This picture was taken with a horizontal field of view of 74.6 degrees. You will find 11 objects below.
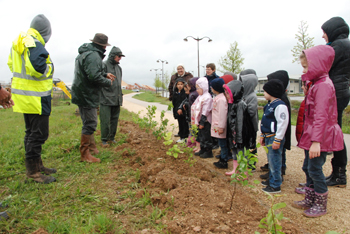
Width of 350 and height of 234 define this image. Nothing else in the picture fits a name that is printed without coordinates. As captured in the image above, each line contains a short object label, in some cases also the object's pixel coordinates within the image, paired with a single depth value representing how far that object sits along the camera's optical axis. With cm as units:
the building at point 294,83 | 6181
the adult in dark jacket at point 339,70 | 320
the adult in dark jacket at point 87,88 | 420
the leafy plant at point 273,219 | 146
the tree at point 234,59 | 2181
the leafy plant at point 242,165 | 234
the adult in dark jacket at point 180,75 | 682
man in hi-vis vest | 307
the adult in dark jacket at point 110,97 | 527
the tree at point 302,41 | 1628
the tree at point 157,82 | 5426
